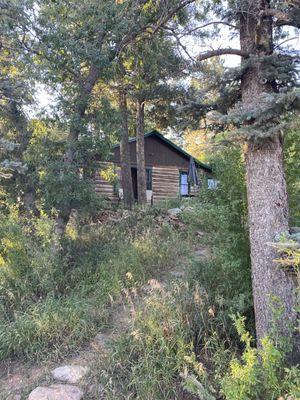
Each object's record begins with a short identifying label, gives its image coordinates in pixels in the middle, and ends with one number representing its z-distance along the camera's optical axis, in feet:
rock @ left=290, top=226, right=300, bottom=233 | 11.65
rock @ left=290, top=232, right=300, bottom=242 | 10.38
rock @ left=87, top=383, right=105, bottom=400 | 10.94
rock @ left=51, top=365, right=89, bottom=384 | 11.68
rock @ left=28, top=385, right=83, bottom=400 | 10.81
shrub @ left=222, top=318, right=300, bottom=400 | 8.17
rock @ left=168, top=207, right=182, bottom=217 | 30.04
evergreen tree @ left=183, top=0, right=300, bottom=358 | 10.98
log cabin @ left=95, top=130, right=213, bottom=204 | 59.31
